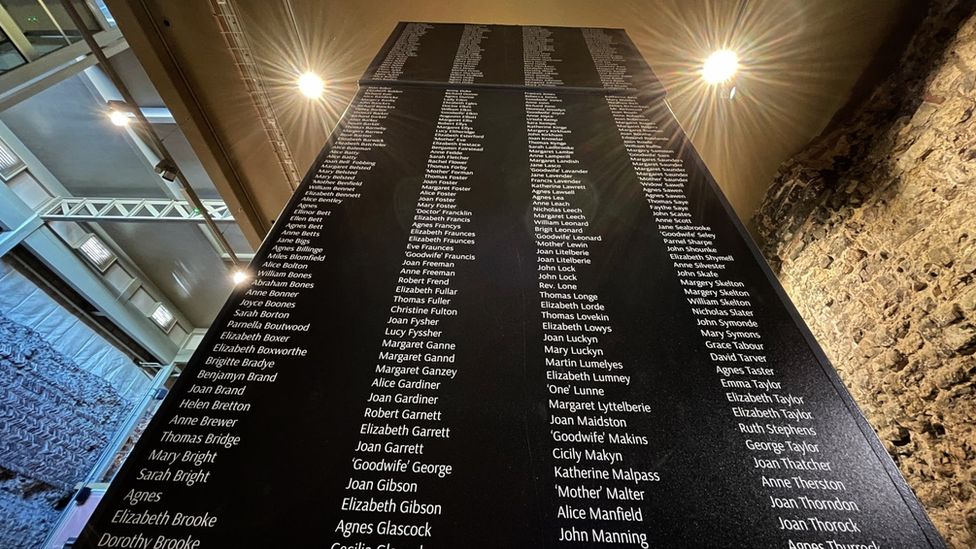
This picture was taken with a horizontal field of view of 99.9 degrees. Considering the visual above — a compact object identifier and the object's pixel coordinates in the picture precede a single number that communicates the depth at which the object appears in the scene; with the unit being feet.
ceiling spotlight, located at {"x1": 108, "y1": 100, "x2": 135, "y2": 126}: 9.91
